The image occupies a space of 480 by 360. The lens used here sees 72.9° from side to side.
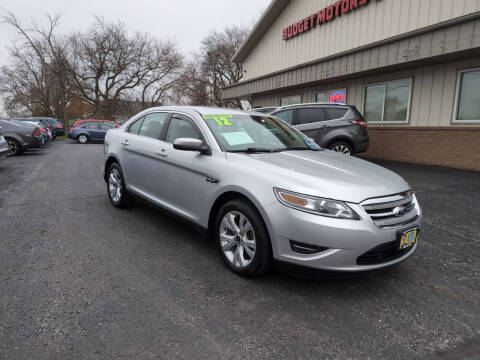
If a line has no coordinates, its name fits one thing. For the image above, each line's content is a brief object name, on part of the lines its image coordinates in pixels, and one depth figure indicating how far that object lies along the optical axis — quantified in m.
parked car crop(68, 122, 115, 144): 21.20
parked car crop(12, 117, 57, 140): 23.08
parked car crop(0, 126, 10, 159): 9.59
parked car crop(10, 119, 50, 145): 13.02
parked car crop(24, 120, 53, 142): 17.72
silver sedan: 2.51
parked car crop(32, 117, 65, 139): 24.46
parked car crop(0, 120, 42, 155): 12.43
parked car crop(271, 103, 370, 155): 8.83
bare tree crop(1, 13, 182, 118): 34.75
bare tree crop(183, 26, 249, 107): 37.78
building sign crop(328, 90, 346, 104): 12.57
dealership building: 8.49
